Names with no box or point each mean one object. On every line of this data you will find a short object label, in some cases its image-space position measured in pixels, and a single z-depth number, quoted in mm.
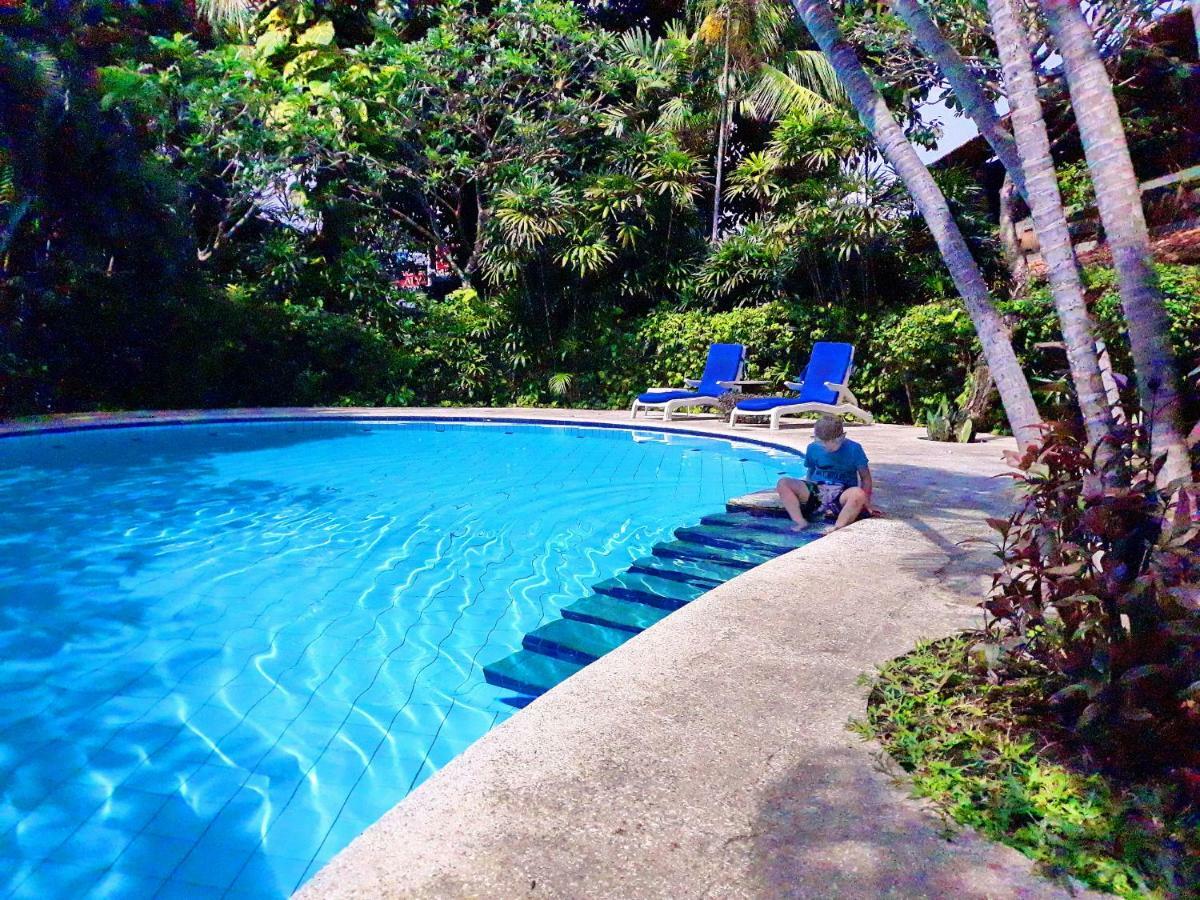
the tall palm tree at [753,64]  15500
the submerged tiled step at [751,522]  6289
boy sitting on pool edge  5867
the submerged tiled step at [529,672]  3967
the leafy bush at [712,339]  14055
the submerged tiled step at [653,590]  4922
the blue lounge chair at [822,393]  12023
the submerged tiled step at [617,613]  4605
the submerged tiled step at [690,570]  5262
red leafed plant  2143
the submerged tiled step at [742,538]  5793
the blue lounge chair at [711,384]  13367
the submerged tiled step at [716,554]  5547
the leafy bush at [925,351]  12078
